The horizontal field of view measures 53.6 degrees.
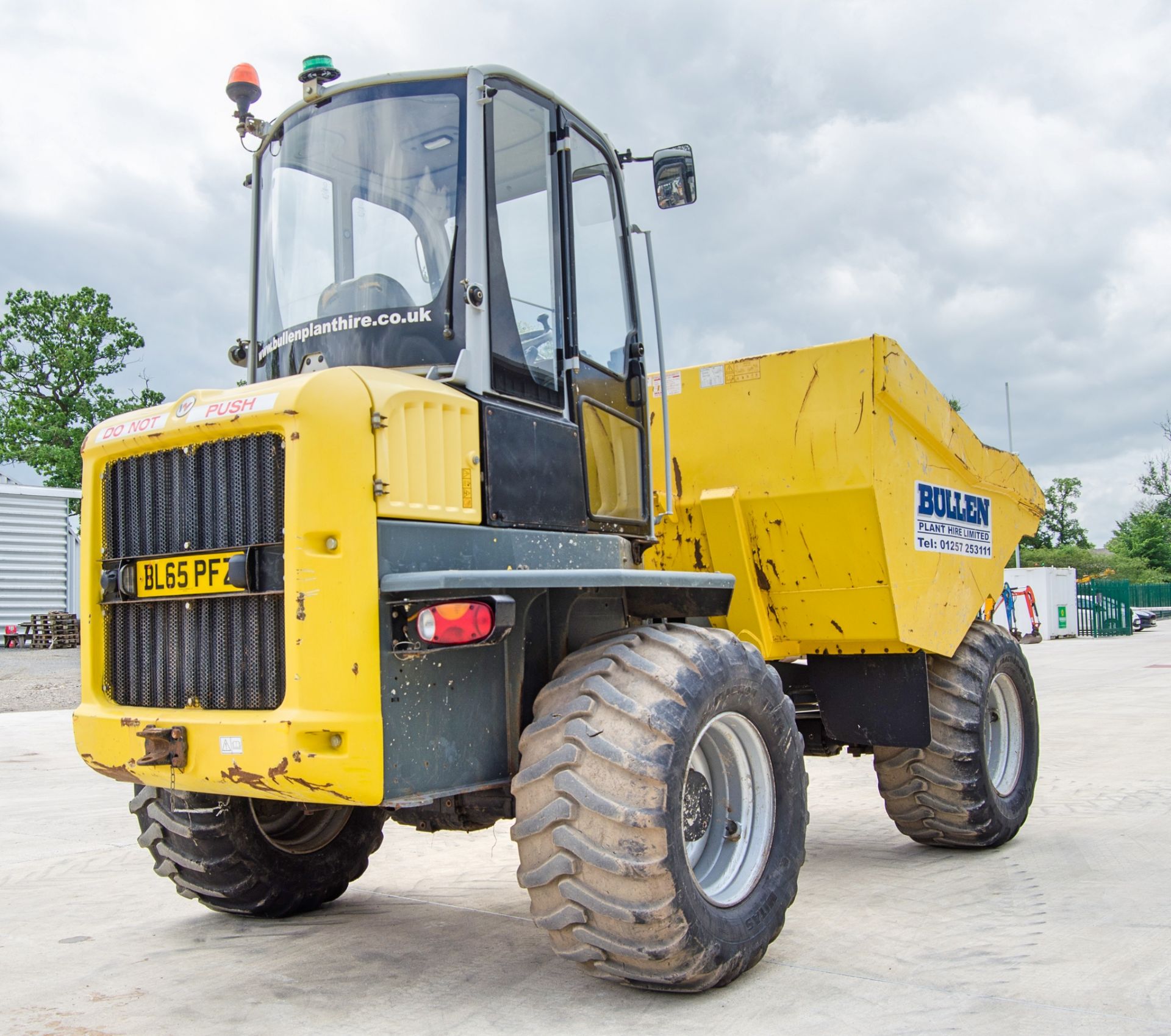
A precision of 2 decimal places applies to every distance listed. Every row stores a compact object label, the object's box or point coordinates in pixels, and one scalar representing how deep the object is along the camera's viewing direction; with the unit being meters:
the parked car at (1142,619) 38.31
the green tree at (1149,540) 69.19
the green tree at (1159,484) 79.31
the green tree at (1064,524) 86.94
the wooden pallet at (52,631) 27.12
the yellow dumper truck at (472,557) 3.48
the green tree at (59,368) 40.59
